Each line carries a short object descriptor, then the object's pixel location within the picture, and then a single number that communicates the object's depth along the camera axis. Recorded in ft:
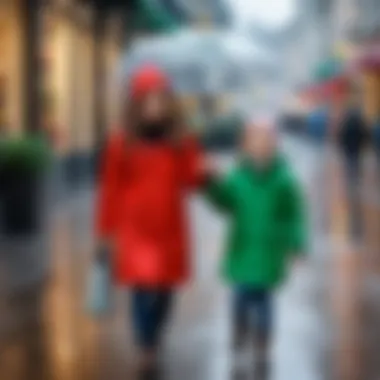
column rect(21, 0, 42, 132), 64.54
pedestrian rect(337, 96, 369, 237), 105.29
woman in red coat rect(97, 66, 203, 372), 26.35
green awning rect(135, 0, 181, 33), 103.55
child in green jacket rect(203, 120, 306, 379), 26.76
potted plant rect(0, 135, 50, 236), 52.29
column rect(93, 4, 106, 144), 102.89
